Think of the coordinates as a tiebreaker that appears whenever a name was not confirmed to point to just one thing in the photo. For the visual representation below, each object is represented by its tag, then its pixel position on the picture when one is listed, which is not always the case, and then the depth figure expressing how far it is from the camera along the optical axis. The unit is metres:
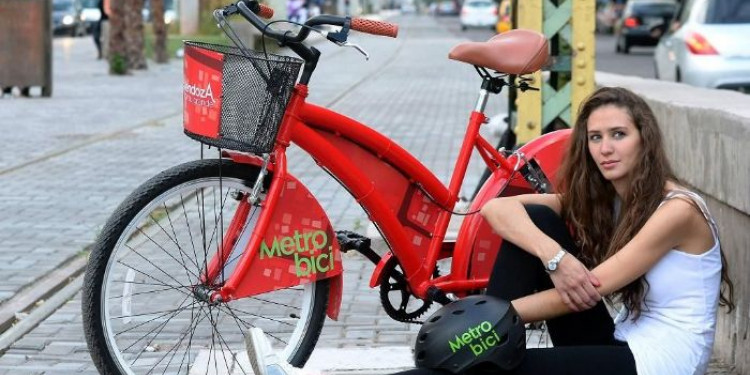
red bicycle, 4.53
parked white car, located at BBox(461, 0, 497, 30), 66.00
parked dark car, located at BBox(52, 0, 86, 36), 50.84
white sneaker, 3.95
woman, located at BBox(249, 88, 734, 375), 3.94
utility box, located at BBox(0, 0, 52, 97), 20.64
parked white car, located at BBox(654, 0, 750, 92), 14.69
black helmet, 3.74
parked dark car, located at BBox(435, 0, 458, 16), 108.88
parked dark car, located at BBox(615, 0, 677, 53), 36.78
